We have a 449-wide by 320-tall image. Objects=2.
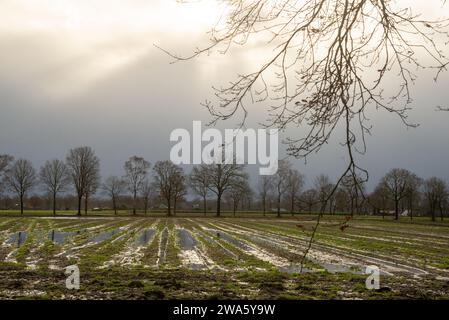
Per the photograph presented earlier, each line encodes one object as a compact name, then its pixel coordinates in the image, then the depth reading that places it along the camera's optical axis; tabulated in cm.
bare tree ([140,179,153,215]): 9225
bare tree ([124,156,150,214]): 9038
